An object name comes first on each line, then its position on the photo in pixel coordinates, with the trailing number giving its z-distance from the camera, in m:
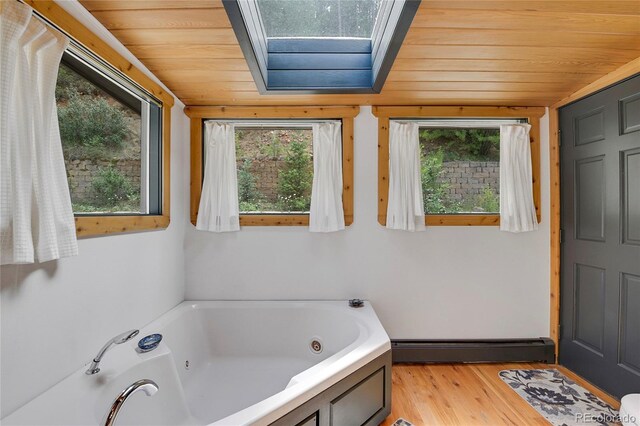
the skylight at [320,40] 1.35
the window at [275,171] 2.29
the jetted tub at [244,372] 1.10
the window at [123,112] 1.24
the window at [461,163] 2.29
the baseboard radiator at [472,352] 2.16
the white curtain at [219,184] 2.13
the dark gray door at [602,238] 1.68
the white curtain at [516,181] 2.15
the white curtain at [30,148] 0.88
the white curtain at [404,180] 2.13
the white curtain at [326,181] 2.13
